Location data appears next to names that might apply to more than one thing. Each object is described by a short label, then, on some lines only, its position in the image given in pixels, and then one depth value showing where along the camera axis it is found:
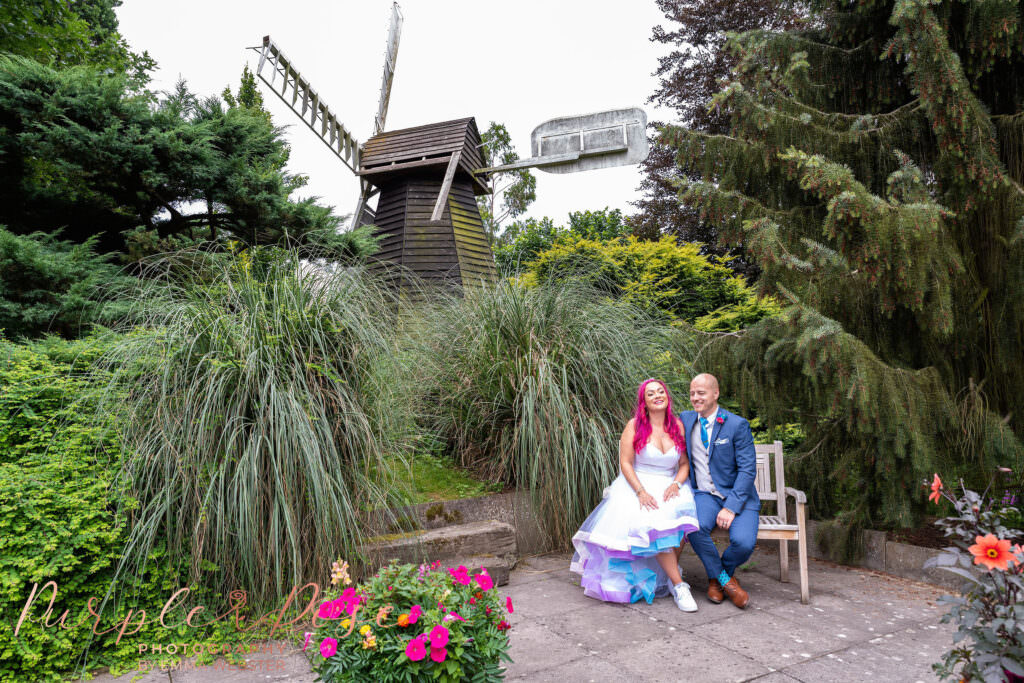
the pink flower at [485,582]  1.93
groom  3.30
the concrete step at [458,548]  3.31
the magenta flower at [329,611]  1.80
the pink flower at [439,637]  1.70
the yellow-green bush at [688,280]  6.73
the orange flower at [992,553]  1.48
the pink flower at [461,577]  1.95
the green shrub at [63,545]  2.37
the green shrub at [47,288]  4.56
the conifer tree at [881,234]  3.23
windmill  13.12
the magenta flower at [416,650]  1.68
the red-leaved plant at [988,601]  1.49
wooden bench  3.29
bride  3.27
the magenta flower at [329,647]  1.73
